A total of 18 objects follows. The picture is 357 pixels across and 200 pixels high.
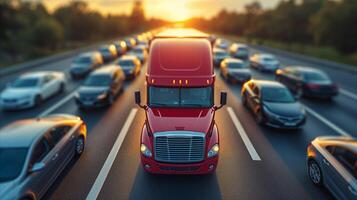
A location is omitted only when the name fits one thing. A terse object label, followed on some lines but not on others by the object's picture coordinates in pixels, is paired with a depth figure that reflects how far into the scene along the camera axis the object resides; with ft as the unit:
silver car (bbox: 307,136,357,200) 19.51
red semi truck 23.77
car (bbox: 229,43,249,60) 110.73
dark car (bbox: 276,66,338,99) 52.19
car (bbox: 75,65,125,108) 46.14
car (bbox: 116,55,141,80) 72.43
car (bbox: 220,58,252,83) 66.03
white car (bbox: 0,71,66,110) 46.70
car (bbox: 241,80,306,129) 36.47
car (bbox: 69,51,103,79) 75.66
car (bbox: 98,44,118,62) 106.91
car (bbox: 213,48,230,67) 88.33
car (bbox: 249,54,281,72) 82.79
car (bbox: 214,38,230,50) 128.71
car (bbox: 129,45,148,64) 102.71
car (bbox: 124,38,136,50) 155.12
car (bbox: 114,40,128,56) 128.54
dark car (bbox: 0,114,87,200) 19.38
